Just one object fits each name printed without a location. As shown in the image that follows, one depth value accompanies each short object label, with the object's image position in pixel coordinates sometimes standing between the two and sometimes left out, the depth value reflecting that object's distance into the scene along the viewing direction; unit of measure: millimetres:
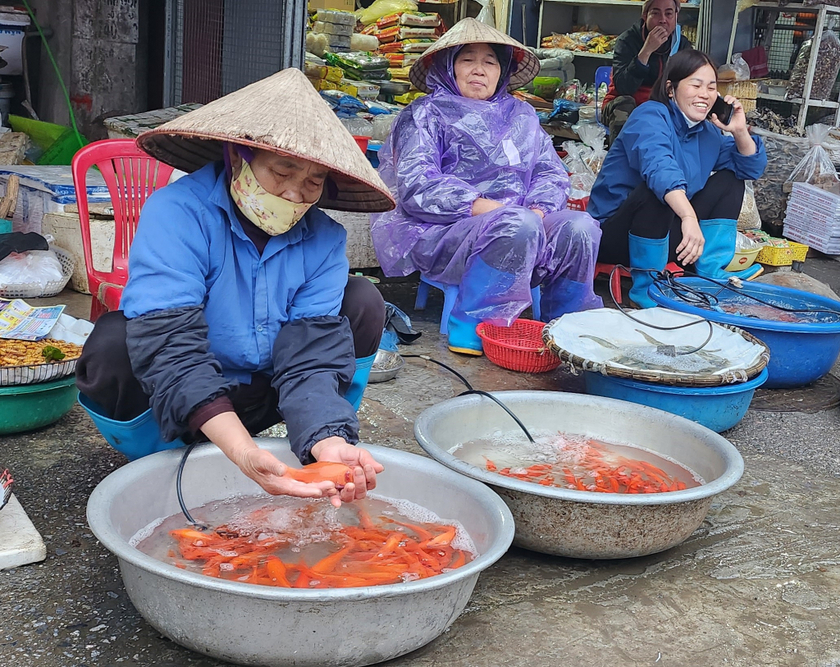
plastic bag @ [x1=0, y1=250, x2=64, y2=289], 3840
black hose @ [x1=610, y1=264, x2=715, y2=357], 3197
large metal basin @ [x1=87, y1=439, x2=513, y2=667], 1522
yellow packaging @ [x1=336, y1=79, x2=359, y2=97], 6132
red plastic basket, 3582
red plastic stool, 4254
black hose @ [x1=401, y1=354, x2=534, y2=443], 2523
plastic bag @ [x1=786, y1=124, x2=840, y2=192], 6277
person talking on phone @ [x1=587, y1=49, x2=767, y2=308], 4129
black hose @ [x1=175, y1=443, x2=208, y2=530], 1932
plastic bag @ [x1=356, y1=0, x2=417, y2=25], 8430
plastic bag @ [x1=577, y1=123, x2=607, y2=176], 5902
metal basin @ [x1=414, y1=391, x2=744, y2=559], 2012
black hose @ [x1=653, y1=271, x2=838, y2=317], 3821
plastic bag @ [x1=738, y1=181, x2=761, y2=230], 5922
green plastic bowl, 2500
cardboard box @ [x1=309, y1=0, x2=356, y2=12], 8633
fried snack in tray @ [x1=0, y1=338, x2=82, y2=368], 2518
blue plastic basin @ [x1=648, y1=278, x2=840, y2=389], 3383
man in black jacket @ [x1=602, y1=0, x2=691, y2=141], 5535
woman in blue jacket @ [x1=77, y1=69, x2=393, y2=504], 1890
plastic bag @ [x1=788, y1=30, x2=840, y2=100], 7163
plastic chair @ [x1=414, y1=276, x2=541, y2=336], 3943
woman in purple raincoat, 3748
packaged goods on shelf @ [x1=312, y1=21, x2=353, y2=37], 7461
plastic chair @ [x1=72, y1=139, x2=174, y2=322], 3139
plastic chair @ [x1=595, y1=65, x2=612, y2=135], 7266
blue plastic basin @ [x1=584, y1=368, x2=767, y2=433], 2965
